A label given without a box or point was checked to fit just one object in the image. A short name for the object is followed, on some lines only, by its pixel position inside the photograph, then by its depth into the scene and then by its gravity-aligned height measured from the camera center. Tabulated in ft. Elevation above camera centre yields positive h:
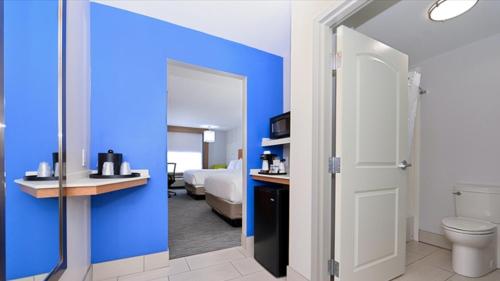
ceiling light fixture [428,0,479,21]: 4.91 +3.32
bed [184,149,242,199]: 17.63 -3.93
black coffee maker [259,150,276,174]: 7.85 -0.94
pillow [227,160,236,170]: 20.23 -2.89
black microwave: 7.31 +0.44
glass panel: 2.44 +0.20
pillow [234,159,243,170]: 18.91 -2.65
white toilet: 5.72 -2.70
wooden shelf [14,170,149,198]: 2.97 -0.95
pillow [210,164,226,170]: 27.92 -4.03
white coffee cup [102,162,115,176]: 5.18 -0.84
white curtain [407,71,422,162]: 7.70 +1.69
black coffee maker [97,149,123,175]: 5.43 -0.61
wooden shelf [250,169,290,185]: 6.12 -1.37
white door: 4.53 -0.49
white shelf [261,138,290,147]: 7.22 -0.15
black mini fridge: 5.99 -2.90
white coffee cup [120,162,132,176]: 5.47 -0.88
